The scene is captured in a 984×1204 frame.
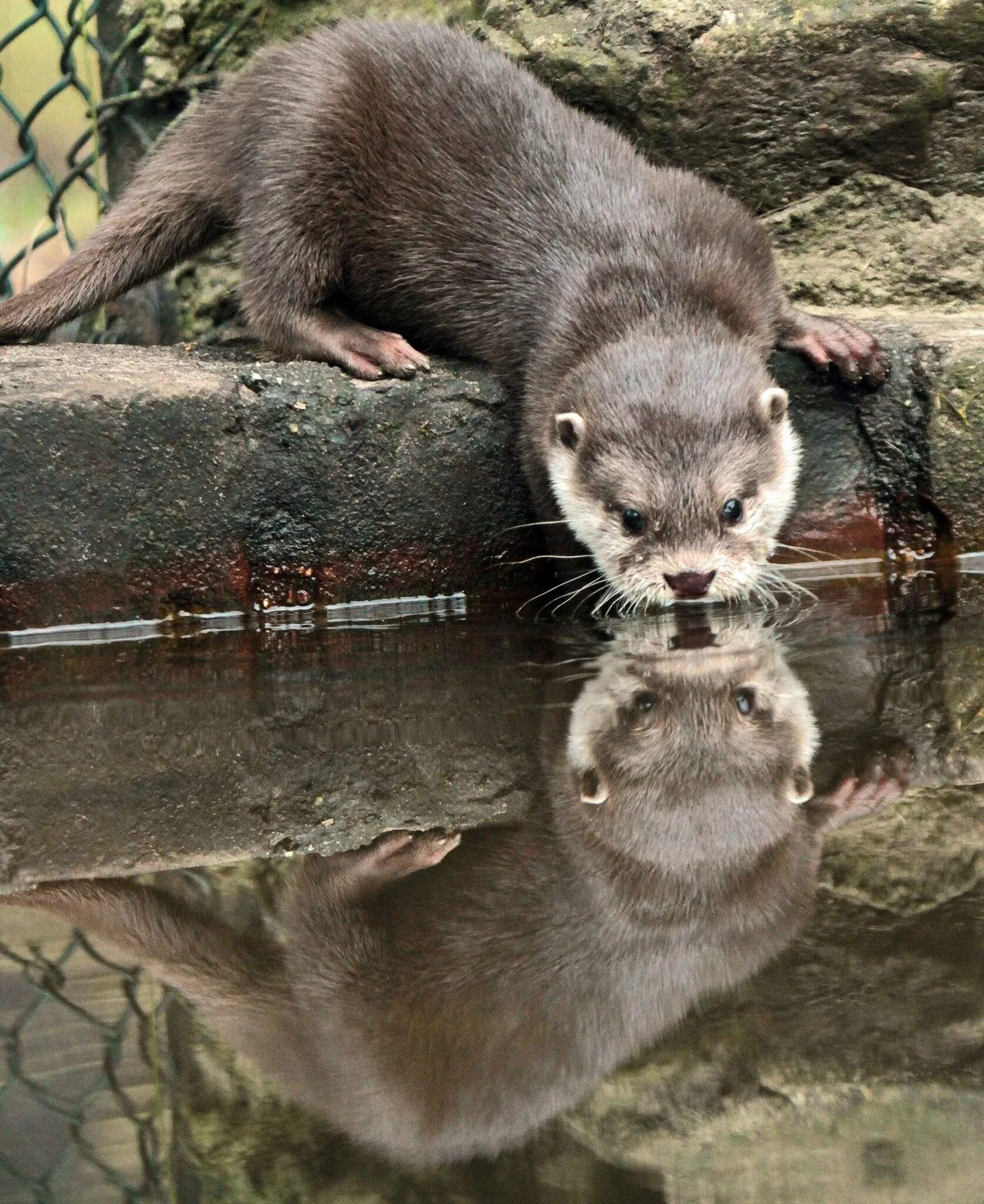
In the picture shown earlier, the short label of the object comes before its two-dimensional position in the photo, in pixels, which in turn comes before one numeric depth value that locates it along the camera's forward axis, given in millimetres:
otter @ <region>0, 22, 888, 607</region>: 6062
